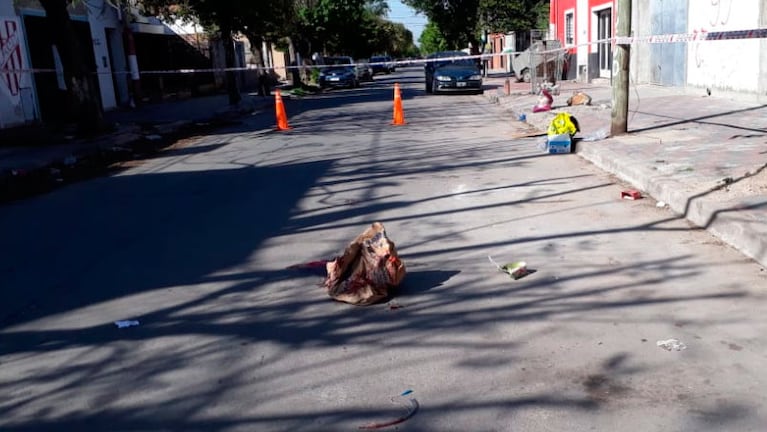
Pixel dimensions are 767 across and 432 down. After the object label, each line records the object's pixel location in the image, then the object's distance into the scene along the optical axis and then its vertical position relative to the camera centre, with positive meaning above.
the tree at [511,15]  43.50 +2.66
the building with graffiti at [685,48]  14.68 -0.02
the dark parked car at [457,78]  28.03 -0.58
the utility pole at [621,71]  11.17 -0.31
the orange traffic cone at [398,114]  17.67 -1.14
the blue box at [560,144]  11.52 -1.40
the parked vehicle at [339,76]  39.88 -0.23
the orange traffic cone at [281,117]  18.11 -1.03
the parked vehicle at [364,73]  44.56 -0.23
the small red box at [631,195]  8.07 -1.62
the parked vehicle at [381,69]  70.81 +0.00
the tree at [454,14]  48.16 +3.34
